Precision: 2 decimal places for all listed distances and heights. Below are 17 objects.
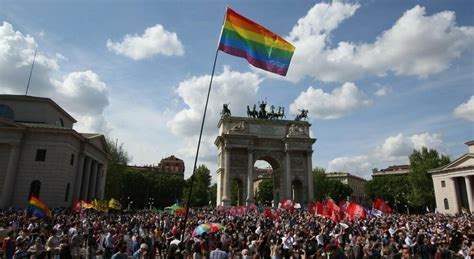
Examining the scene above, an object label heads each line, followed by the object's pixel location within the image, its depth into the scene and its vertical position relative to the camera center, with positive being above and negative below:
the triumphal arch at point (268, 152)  58.81 +9.96
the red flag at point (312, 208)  34.09 +0.14
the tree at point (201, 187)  98.76 +6.05
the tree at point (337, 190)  107.25 +6.35
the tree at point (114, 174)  67.12 +6.29
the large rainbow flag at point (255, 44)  12.64 +6.39
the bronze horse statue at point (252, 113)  62.47 +17.32
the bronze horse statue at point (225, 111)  63.04 +17.96
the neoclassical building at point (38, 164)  37.03 +4.48
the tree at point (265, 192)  113.88 +5.57
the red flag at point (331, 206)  26.56 +0.30
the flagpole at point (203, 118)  10.40 +2.80
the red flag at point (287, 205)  35.84 +0.41
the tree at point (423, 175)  75.75 +8.40
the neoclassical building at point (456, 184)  56.41 +4.99
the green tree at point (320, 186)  104.56 +7.39
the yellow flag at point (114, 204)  33.16 +0.12
